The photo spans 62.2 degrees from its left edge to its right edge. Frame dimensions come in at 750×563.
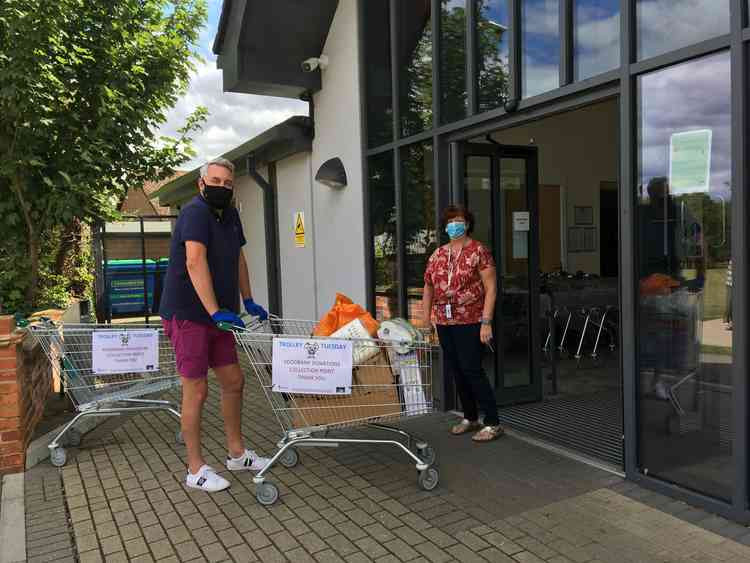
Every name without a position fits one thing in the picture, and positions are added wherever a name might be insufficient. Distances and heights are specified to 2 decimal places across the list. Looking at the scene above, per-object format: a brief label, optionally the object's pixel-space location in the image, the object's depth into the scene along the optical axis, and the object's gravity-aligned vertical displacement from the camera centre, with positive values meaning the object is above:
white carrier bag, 3.81 -0.67
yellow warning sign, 8.30 +0.40
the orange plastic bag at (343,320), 3.88 -0.39
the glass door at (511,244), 5.34 +0.08
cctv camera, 7.21 +2.27
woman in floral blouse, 4.46 -0.35
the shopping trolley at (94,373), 4.48 -0.83
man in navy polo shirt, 3.76 -0.18
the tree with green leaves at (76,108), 5.94 +1.64
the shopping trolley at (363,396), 3.74 -0.85
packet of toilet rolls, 3.74 -0.52
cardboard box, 3.78 -0.88
